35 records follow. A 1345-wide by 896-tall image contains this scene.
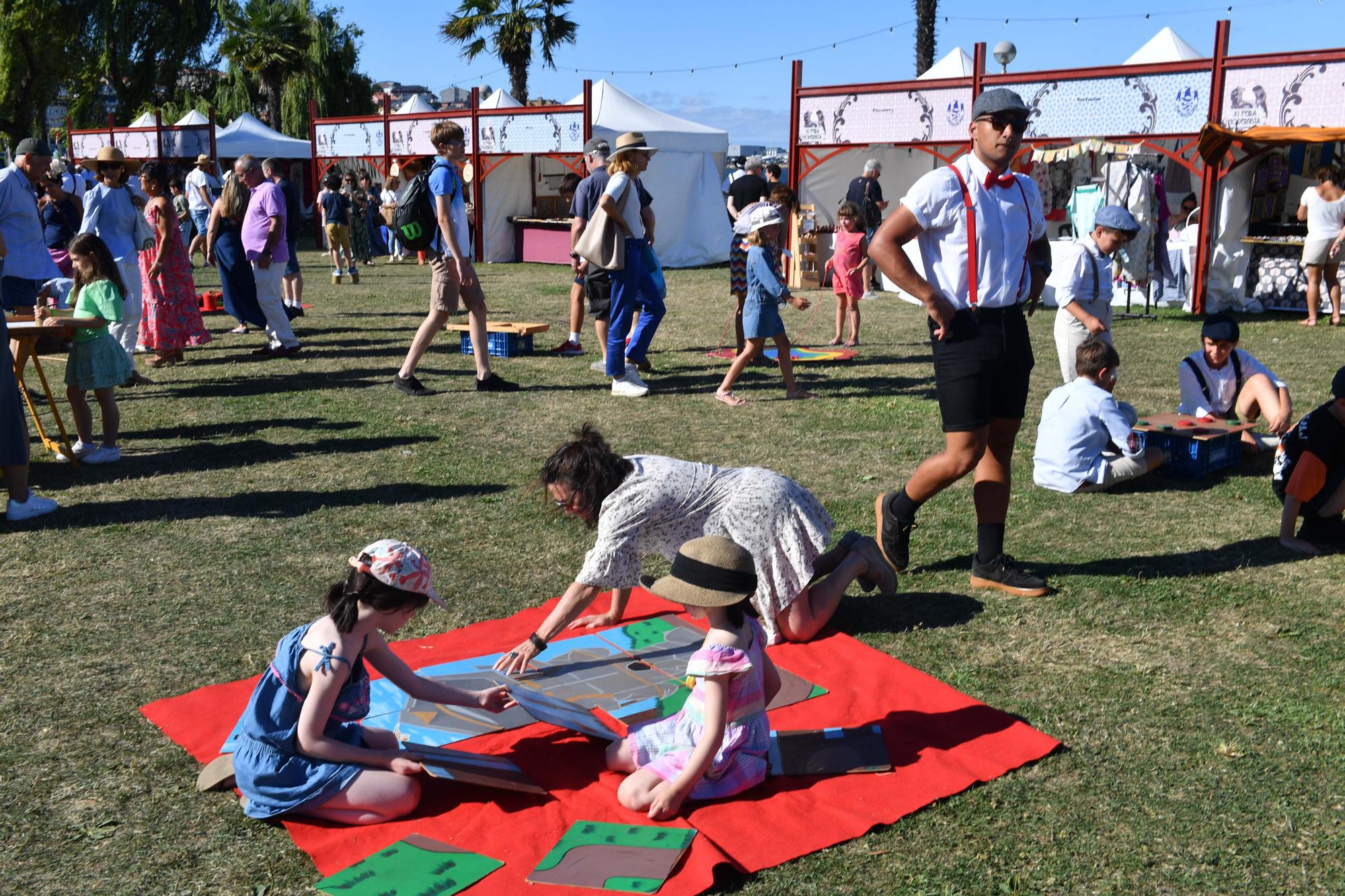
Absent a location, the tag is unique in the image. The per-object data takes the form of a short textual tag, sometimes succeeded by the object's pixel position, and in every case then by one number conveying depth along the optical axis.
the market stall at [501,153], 21.36
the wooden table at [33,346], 6.62
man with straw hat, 17.97
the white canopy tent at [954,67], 18.86
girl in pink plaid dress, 3.12
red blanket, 3.09
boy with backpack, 8.62
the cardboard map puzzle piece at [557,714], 3.53
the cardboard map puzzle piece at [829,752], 3.49
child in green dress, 6.93
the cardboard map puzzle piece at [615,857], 2.90
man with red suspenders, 4.42
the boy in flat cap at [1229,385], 6.90
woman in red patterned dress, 9.91
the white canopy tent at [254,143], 29.55
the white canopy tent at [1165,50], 18.47
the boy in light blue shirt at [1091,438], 6.30
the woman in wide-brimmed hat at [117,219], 9.19
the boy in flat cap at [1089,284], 6.93
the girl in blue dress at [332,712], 3.12
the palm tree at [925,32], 26.98
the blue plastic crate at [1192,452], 6.63
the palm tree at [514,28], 33.81
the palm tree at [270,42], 40.59
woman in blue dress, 10.78
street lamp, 15.94
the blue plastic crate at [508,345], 11.18
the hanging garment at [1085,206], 14.34
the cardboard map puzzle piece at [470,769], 3.29
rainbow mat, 10.85
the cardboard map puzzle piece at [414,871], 2.88
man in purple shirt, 10.56
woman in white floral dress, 3.94
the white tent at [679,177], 21.66
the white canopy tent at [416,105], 32.09
